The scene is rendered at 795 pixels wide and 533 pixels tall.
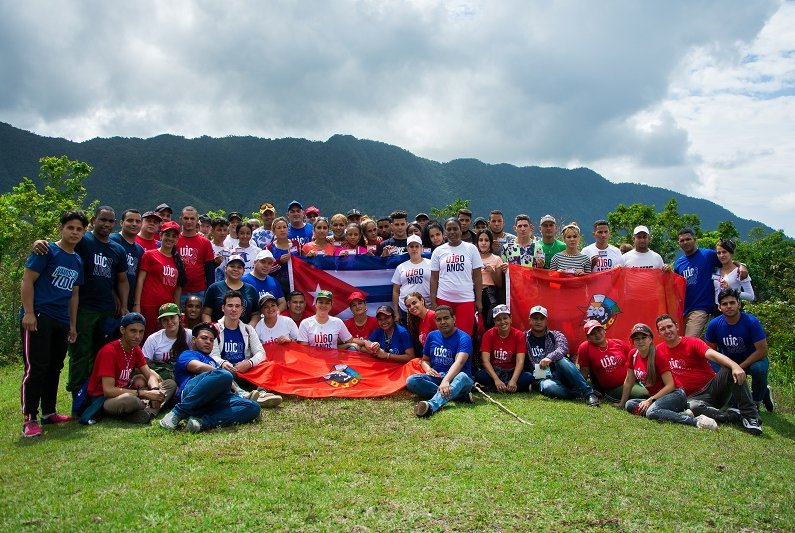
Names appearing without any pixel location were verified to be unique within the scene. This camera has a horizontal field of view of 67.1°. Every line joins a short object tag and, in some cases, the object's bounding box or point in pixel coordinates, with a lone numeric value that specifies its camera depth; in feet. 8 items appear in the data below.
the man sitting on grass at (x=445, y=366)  24.93
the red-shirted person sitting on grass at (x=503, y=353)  27.76
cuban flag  32.89
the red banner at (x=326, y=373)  26.04
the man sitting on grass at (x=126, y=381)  22.12
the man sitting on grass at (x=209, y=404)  21.30
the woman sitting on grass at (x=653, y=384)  23.59
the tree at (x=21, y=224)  51.70
